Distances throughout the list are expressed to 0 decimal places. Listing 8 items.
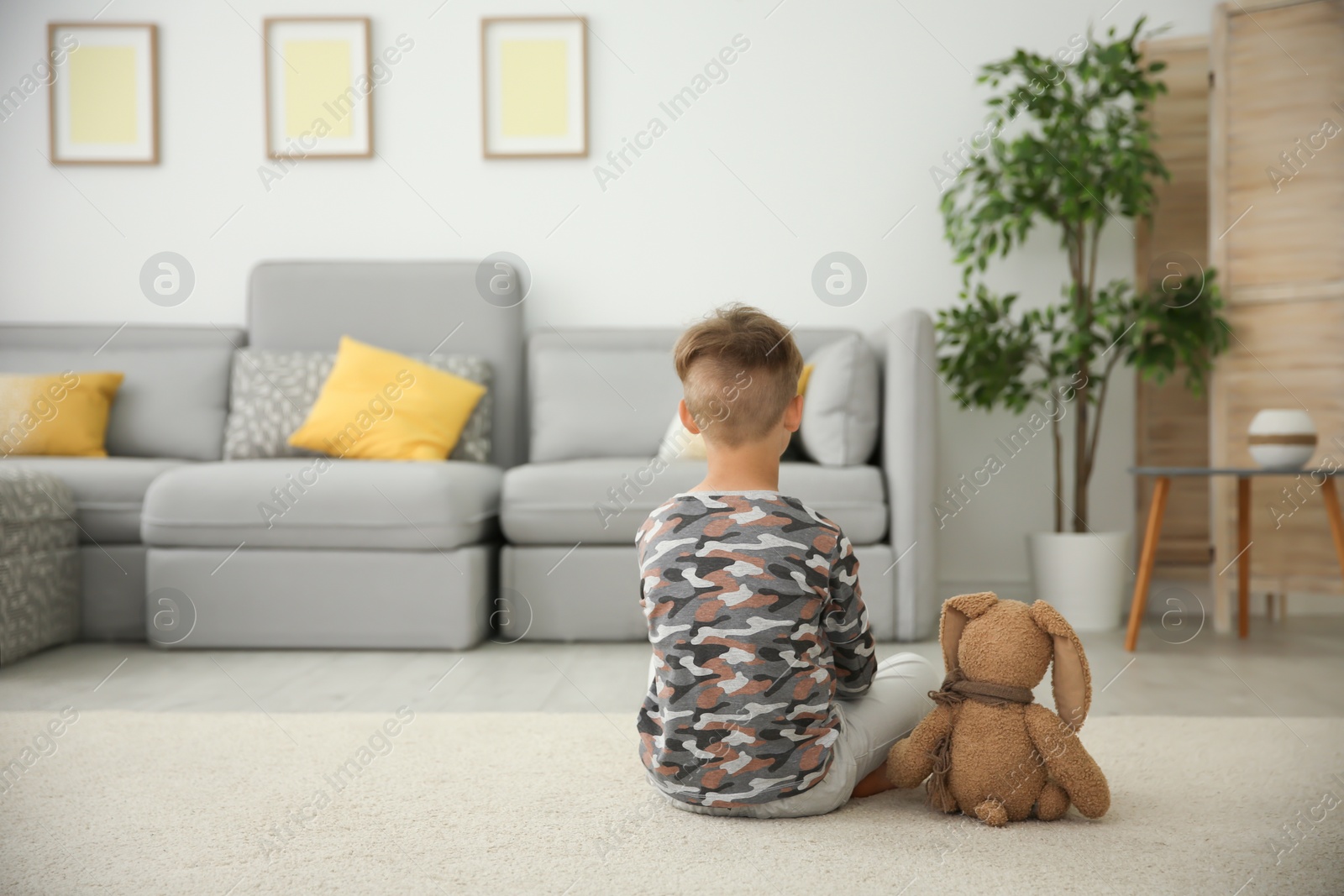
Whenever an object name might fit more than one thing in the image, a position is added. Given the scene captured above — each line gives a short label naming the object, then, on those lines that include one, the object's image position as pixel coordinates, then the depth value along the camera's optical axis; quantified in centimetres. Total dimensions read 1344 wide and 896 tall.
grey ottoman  215
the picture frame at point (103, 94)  326
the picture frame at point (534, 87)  321
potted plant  262
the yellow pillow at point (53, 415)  269
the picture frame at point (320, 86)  323
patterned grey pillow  283
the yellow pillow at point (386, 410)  267
